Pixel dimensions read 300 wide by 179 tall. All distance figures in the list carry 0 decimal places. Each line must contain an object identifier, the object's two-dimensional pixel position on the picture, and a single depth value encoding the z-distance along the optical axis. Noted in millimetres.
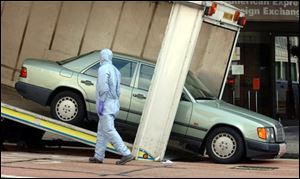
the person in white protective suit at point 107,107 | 16226
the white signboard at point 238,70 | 32482
